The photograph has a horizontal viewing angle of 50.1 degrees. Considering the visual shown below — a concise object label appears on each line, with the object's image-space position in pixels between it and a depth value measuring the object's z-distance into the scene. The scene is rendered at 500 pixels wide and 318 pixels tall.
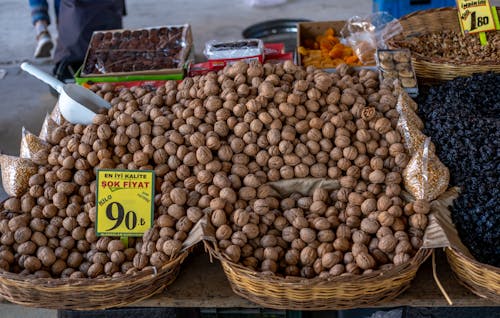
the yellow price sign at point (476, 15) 2.62
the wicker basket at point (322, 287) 1.41
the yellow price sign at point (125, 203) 1.64
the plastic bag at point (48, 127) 1.99
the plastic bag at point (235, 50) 2.59
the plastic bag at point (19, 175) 1.81
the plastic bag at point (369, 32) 2.69
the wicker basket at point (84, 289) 1.47
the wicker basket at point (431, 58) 2.28
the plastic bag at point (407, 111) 1.82
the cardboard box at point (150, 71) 2.61
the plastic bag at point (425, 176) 1.64
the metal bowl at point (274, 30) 4.17
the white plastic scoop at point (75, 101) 1.96
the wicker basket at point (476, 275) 1.41
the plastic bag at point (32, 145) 1.88
